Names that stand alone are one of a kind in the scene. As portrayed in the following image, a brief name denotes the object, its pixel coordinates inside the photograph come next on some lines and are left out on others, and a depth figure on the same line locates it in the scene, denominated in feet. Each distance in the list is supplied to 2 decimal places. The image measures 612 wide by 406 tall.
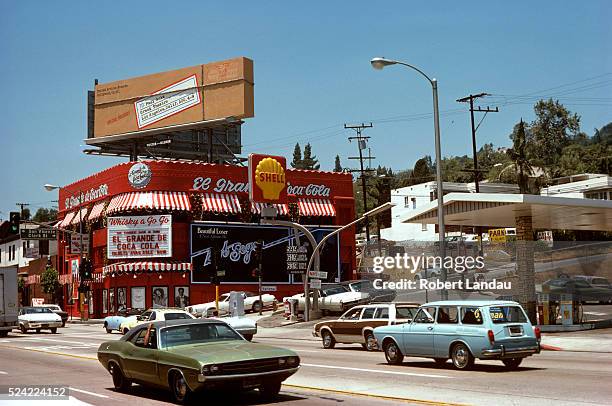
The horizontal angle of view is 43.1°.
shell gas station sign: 183.21
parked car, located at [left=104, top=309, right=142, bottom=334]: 133.05
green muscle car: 39.22
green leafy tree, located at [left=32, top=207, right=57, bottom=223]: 554.38
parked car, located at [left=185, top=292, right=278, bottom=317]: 162.38
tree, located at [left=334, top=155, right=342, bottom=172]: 638.37
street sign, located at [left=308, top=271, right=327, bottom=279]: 127.24
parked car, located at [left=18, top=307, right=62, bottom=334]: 139.26
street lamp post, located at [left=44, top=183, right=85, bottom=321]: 179.63
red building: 186.70
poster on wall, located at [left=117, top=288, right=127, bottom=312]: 187.42
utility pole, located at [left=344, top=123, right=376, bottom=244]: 267.80
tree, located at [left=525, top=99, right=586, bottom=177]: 372.99
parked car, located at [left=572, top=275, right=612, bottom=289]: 102.73
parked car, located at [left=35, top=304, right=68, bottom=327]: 170.06
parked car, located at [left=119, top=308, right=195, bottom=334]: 91.81
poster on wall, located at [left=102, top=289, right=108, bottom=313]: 196.03
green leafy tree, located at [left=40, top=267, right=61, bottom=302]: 231.91
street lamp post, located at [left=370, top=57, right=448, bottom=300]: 90.12
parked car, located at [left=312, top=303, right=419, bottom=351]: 79.46
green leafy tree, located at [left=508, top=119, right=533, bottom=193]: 228.43
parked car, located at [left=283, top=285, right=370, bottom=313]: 127.28
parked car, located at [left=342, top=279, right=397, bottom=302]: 117.19
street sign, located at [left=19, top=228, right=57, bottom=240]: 210.79
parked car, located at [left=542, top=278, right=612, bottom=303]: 98.49
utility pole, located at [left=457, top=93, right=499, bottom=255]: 206.55
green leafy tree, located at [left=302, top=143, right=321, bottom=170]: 572.92
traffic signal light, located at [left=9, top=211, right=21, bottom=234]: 148.36
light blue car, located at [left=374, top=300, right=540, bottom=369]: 56.80
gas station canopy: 94.22
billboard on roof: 201.46
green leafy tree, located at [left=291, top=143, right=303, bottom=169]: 579.48
